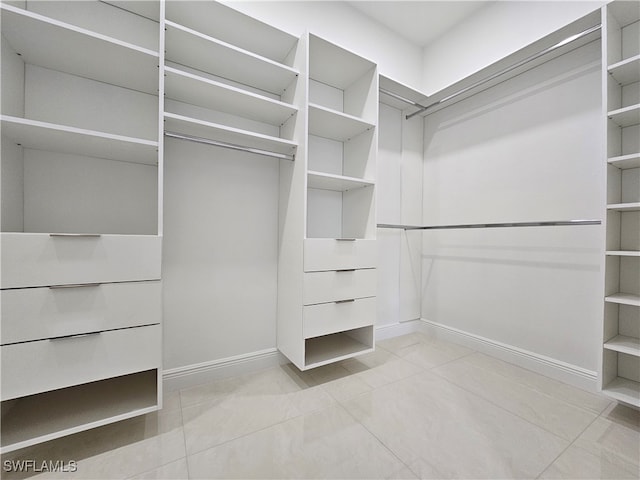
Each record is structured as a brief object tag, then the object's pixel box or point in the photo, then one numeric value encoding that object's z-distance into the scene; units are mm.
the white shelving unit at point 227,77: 1369
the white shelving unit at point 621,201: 1343
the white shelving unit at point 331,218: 1560
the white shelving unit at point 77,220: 958
